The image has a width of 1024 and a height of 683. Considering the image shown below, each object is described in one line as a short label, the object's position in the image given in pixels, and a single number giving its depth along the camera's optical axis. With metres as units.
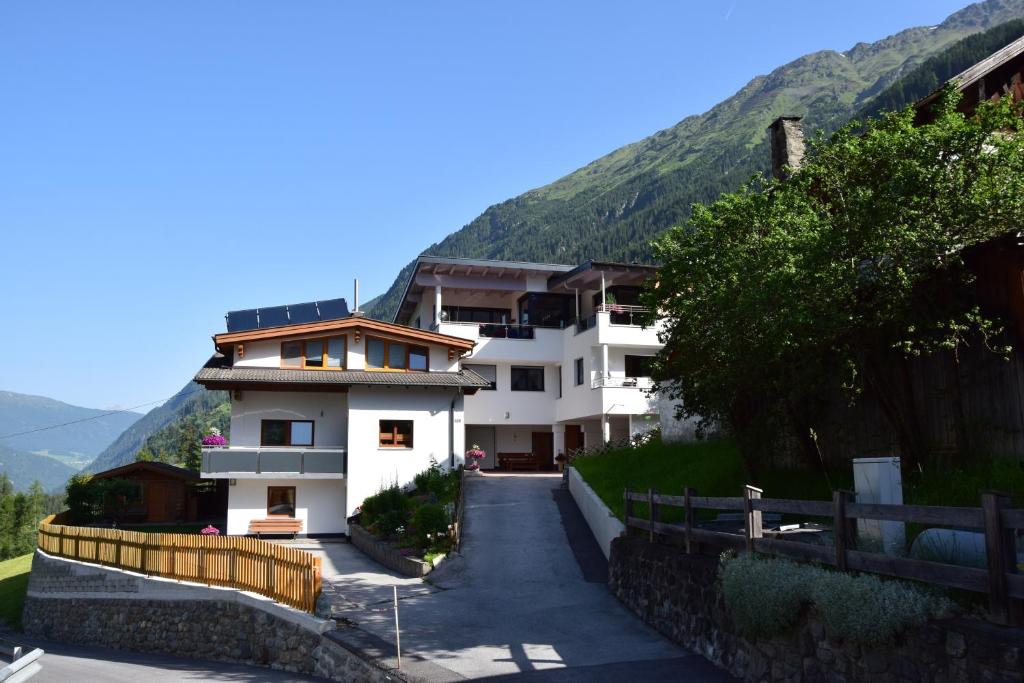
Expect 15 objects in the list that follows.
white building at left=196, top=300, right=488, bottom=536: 28.22
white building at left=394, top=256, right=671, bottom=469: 35.97
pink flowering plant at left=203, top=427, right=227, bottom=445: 30.00
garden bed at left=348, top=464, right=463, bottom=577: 20.95
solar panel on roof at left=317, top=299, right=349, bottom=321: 35.20
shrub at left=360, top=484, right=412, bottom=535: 23.86
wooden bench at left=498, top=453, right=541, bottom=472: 38.72
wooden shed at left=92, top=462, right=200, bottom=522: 36.12
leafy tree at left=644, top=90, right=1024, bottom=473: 13.00
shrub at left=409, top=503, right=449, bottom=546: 21.39
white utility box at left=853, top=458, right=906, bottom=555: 9.43
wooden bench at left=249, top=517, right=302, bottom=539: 28.38
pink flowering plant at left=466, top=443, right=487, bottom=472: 35.00
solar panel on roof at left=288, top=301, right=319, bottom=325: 34.09
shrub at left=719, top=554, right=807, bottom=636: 9.50
